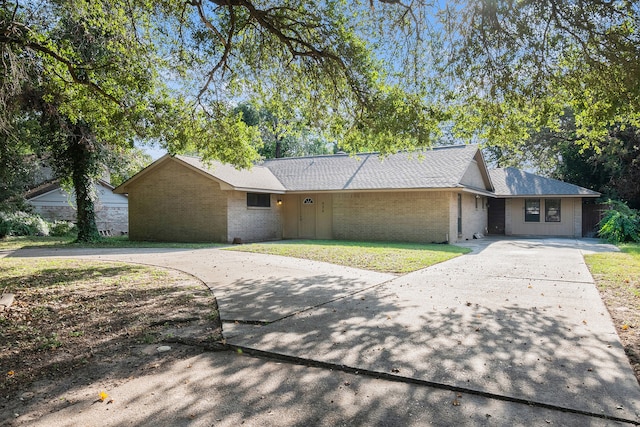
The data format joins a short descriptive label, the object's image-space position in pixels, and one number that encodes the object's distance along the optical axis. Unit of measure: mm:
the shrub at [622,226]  17828
